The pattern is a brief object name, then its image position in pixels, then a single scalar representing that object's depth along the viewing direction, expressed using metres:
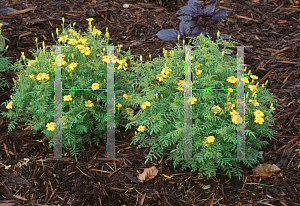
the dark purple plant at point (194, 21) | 4.07
